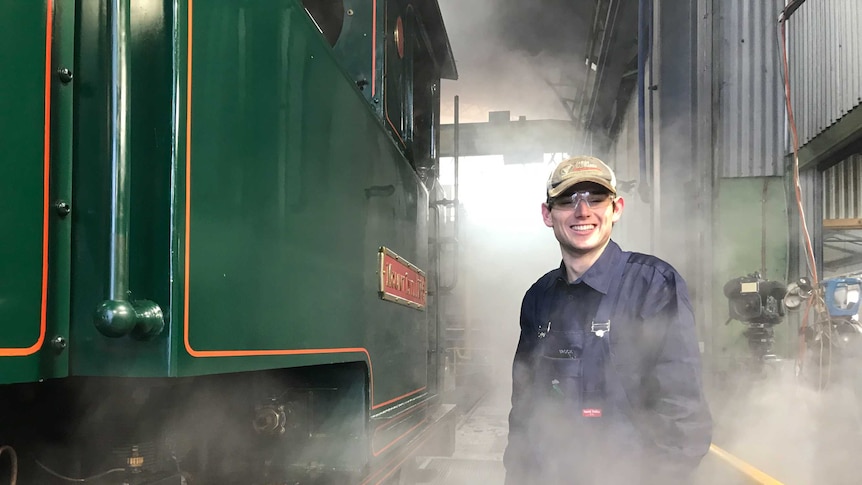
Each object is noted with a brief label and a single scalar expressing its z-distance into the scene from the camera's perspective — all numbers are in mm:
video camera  3430
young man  1350
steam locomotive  898
